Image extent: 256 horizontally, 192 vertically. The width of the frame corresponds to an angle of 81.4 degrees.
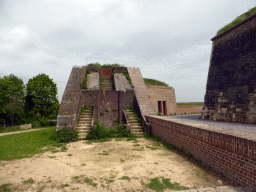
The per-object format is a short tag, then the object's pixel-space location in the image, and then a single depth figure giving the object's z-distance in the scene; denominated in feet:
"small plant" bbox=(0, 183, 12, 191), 10.29
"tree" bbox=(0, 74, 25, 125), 68.18
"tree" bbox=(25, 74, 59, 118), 73.36
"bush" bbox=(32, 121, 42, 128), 68.69
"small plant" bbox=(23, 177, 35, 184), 11.30
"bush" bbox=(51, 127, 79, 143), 24.13
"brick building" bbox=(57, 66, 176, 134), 28.48
